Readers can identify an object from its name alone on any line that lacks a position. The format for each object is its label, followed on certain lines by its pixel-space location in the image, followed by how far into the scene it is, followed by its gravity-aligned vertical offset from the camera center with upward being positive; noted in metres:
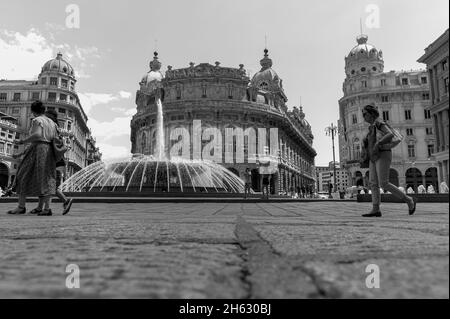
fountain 19.50 +1.26
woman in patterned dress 4.57 +0.41
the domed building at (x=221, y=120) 42.59 +10.14
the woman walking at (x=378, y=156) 4.33 +0.49
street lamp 33.31 +6.41
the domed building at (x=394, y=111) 48.62 +12.40
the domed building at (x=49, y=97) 52.07 +15.94
